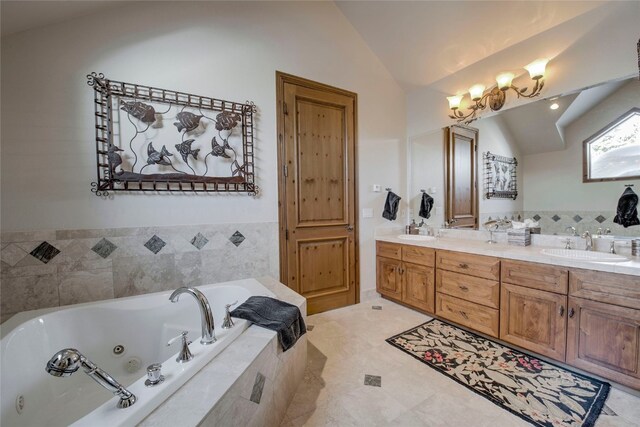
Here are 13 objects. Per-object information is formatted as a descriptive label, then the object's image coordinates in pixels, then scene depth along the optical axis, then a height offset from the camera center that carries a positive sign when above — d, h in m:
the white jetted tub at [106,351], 1.01 -0.78
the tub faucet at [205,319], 1.23 -0.55
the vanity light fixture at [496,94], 2.14 +1.09
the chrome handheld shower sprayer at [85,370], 0.80 -0.53
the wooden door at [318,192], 2.60 +0.15
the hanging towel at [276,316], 1.45 -0.67
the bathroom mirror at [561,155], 1.89 +0.40
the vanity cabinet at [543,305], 1.52 -0.78
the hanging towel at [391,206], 3.20 -0.02
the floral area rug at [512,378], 1.44 -1.20
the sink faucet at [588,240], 1.99 -0.31
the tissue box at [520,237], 2.27 -0.31
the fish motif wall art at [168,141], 1.83 +0.55
